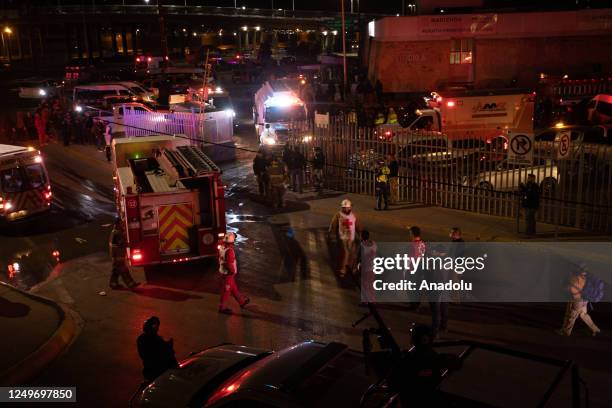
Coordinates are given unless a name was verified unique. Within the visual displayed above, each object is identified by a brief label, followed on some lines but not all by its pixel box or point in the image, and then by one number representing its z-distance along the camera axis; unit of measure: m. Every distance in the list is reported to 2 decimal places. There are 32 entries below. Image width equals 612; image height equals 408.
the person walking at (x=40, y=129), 27.81
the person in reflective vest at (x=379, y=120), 26.20
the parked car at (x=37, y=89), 45.88
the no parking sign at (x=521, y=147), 13.64
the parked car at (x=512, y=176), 14.48
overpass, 80.88
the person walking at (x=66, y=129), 27.23
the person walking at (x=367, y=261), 11.03
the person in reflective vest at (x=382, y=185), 16.19
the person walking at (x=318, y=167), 18.64
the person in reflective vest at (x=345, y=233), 12.20
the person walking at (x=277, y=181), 17.23
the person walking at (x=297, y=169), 18.66
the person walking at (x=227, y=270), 10.90
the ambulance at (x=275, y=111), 23.56
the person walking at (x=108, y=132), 24.62
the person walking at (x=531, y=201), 13.59
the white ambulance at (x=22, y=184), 16.16
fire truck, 12.38
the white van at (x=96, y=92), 33.00
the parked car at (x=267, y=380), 4.83
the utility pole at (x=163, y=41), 35.88
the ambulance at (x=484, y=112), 23.14
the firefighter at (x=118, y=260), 12.36
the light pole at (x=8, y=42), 82.29
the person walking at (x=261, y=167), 18.35
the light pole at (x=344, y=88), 37.31
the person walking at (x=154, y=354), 7.41
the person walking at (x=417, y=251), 10.77
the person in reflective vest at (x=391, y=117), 26.33
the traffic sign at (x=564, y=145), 13.12
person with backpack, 9.21
